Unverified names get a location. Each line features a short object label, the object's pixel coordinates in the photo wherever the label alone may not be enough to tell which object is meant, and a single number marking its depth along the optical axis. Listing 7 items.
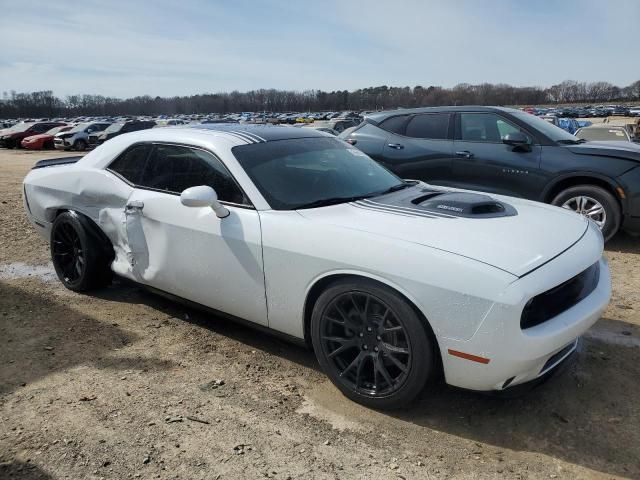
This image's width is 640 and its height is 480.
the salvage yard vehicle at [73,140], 26.27
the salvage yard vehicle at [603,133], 11.45
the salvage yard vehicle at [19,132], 30.20
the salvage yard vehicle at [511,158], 5.84
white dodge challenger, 2.49
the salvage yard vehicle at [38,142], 28.52
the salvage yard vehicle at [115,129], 25.77
